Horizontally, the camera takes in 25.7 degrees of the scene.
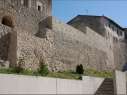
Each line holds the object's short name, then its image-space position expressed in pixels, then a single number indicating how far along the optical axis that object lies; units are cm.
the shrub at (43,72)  1390
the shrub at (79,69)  2156
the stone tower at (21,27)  1766
